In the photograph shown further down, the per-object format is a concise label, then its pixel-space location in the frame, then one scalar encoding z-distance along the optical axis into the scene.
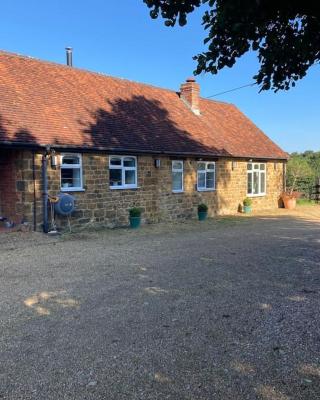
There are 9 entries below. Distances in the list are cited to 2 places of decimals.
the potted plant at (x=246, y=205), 21.16
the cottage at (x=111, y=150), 13.00
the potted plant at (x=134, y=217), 14.86
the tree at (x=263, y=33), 4.29
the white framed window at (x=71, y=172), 13.71
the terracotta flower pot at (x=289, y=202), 23.80
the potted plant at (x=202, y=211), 17.69
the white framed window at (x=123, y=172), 15.21
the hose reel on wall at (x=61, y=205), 12.92
